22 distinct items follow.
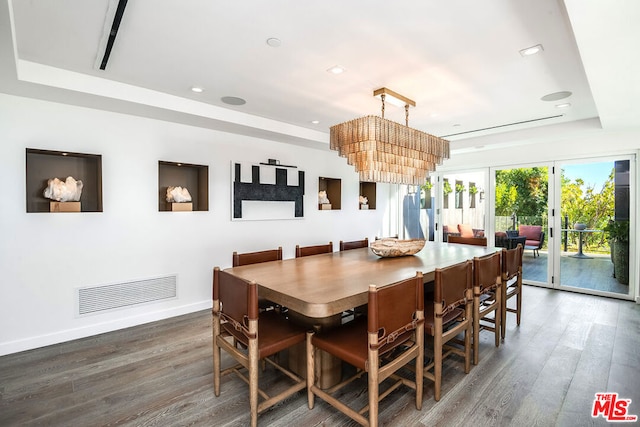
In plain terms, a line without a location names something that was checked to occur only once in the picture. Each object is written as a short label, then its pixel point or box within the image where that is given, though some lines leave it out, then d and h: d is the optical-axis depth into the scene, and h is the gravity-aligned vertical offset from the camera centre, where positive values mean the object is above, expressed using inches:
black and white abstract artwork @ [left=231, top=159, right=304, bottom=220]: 166.2 +9.1
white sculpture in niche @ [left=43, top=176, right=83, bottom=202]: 114.8 +6.3
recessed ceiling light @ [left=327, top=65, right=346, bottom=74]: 102.7 +46.6
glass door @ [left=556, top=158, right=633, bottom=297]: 171.2 -11.0
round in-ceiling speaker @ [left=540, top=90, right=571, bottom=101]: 124.3 +46.0
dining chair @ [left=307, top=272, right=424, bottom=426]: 64.6 -31.9
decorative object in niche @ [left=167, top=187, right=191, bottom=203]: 144.8 +5.6
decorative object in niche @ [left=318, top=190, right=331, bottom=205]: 213.2 +6.1
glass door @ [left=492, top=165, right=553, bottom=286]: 196.7 -5.5
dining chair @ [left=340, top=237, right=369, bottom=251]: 144.7 -18.7
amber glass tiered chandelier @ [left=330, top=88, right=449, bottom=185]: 104.9 +22.1
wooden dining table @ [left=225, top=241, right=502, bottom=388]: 68.6 -20.1
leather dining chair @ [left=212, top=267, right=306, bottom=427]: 69.2 -32.1
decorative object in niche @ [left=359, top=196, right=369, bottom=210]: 242.4 +3.0
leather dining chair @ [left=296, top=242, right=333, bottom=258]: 127.3 -18.9
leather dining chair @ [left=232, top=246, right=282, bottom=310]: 106.1 -19.2
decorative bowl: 120.4 -16.1
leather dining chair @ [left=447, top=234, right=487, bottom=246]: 164.9 -18.7
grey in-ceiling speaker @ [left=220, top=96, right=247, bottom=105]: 131.9 +46.6
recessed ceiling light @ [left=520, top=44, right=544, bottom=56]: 88.8 +46.1
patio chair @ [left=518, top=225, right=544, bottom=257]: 199.6 -19.0
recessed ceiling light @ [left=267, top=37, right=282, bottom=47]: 86.4 +47.0
